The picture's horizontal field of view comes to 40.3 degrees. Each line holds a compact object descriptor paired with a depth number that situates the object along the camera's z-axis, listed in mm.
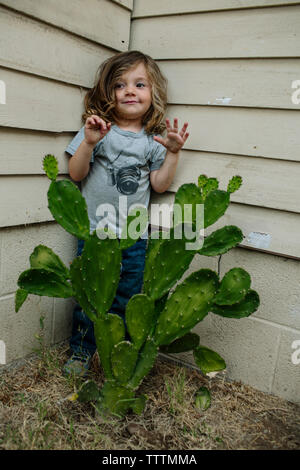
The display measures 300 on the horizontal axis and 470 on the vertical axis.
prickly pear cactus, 1530
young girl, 1904
